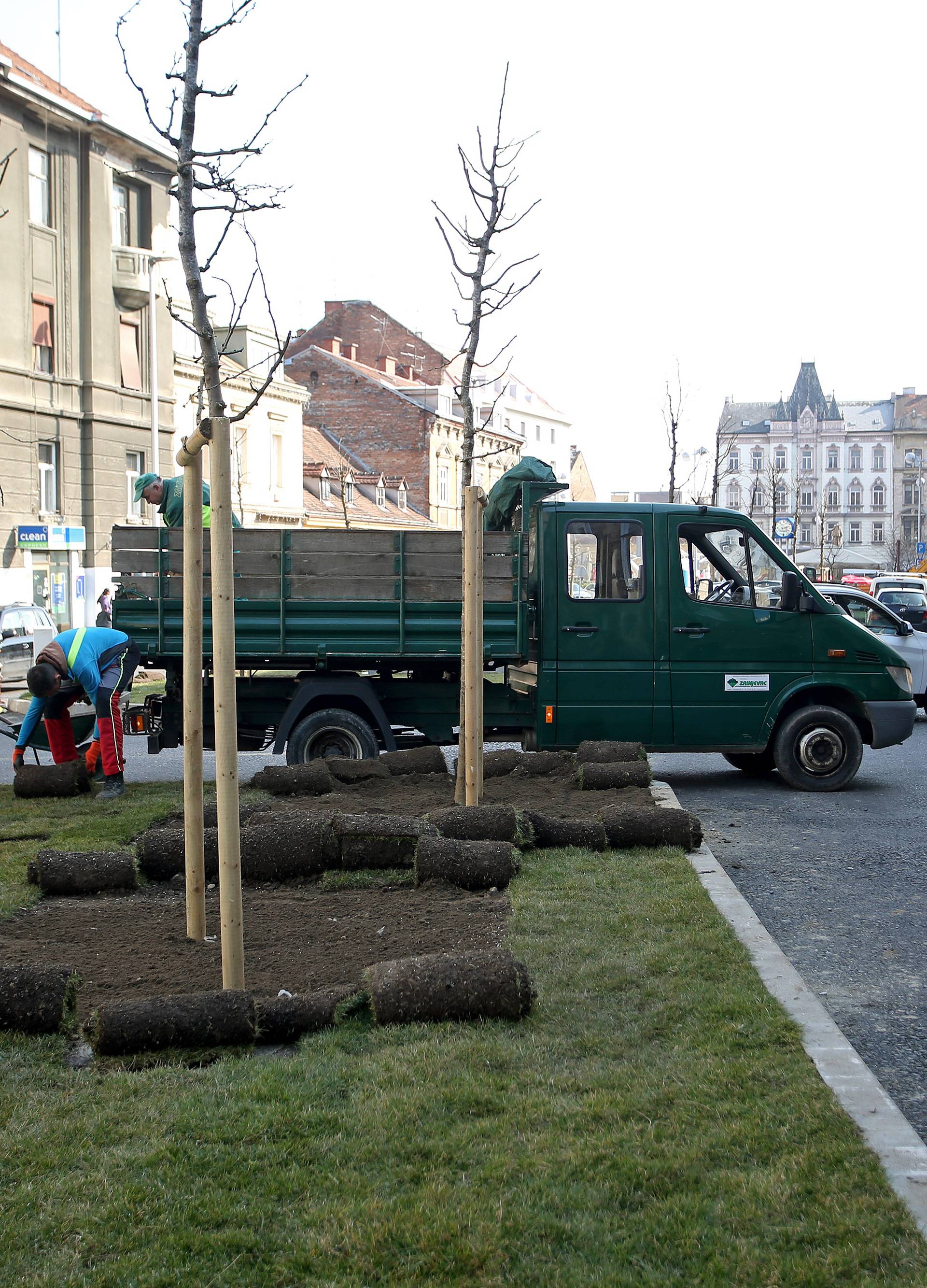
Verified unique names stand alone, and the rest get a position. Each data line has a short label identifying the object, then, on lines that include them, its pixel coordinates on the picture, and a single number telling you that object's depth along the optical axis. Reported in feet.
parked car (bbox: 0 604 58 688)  74.08
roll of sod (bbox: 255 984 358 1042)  14.10
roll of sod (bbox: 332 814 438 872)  22.07
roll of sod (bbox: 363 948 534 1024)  14.43
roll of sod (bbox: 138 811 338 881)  21.77
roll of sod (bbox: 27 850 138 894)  20.83
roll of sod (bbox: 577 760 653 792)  29.76
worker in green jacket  31.45
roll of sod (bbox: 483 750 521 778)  32.76
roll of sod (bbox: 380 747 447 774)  31.91
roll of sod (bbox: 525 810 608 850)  24.48
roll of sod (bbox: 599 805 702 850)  24.58
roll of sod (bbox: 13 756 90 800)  31.32
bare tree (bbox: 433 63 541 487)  28.96
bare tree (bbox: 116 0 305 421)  16.53
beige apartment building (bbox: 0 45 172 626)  110.11
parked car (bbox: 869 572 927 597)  122.72
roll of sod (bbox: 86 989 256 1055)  13.56
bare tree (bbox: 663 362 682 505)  90.99
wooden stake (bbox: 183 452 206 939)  16.81
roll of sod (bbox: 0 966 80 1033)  14.15
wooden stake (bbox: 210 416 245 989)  14.66
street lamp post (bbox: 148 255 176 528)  120.06
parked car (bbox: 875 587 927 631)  96.78
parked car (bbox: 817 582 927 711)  52.80
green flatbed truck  32.78
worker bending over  31.60
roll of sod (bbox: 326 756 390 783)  30.83
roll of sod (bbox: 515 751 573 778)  32.42
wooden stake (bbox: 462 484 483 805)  25.82
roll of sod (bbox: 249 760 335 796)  29.32
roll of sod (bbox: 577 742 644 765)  30.78
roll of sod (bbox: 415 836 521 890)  21.07
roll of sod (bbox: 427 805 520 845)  23.09
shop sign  108.58
